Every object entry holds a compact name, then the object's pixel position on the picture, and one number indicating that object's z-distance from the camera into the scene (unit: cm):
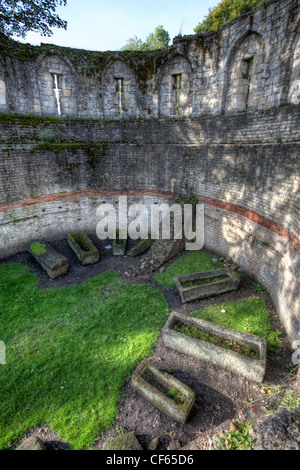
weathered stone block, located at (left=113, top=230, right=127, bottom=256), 859
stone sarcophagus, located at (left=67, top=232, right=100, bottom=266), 797
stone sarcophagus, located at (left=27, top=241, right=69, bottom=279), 725
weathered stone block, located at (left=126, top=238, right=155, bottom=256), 848
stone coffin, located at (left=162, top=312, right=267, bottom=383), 398
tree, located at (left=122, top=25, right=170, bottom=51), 2764
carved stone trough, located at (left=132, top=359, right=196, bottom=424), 349
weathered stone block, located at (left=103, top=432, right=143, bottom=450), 307
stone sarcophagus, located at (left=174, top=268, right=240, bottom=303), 599
